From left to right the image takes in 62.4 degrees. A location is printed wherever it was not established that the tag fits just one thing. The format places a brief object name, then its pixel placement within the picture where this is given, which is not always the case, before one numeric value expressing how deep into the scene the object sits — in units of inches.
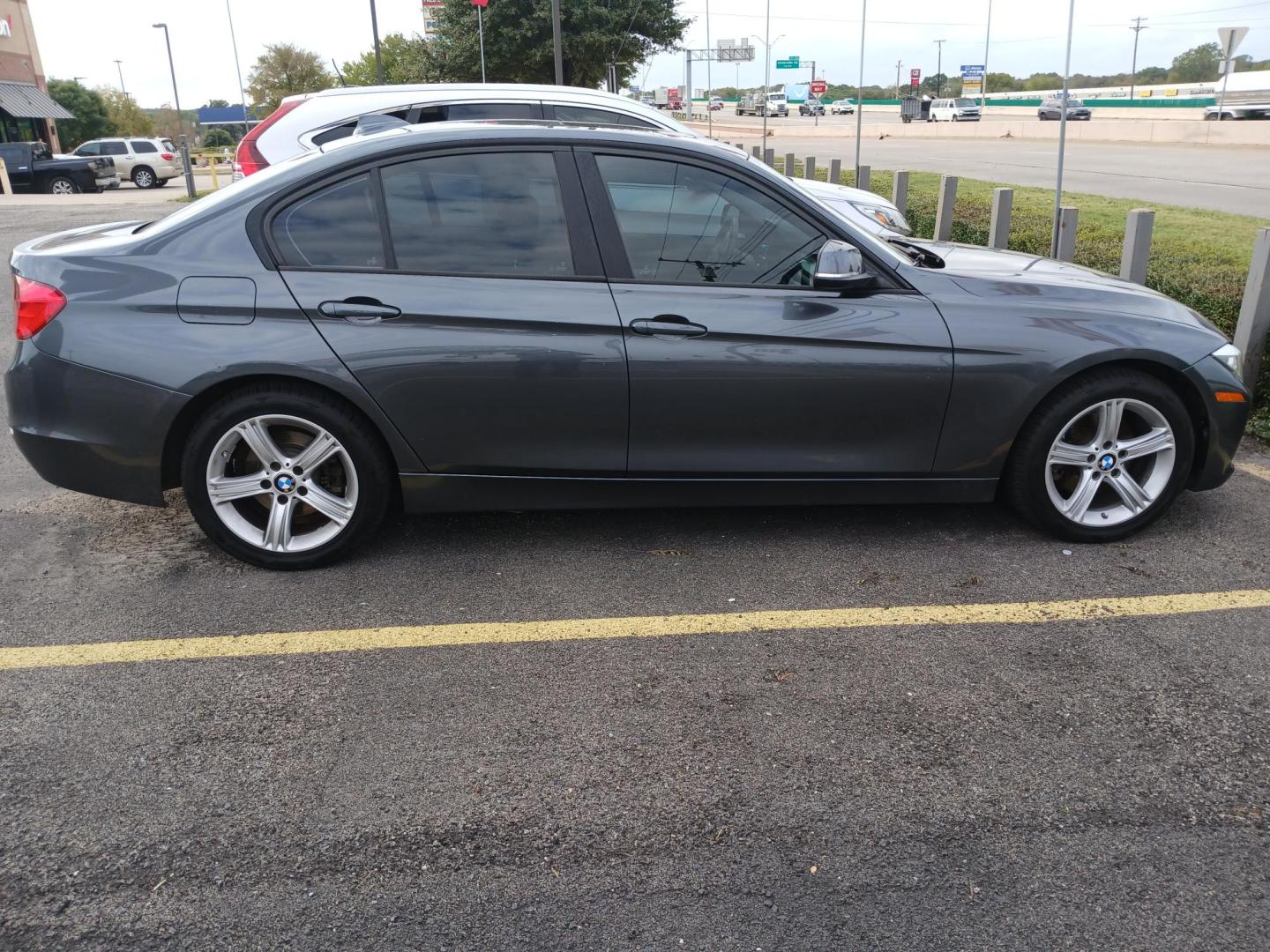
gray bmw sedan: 150.6
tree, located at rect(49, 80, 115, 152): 2578.7
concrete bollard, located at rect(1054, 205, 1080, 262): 306.5
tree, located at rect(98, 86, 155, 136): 2775.6
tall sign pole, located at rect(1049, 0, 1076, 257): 315.6
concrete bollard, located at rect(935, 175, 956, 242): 405.7
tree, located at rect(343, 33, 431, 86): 1509.6
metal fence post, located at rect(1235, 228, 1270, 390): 227.0
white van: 2436.9
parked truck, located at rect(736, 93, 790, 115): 3184.1
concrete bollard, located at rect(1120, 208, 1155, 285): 258.5
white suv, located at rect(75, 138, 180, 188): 1348.4
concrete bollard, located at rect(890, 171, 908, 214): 467.5
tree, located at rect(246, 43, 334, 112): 2444.6
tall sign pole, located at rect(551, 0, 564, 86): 818.8
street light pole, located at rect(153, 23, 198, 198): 997.2
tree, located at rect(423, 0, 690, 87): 1309.1
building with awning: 1814.7
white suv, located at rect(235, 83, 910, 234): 325.7
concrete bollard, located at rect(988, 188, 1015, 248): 353.4
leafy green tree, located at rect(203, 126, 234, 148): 3245.6
